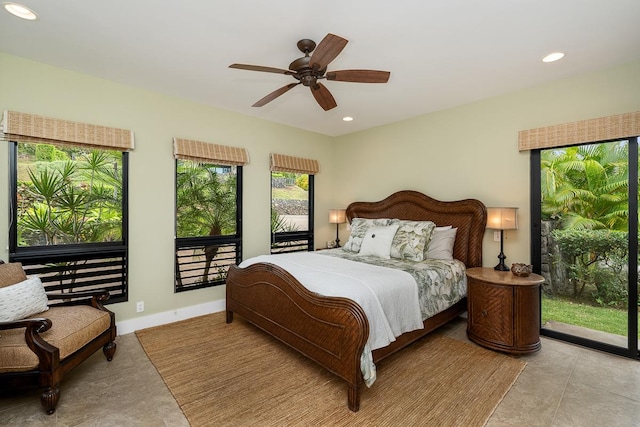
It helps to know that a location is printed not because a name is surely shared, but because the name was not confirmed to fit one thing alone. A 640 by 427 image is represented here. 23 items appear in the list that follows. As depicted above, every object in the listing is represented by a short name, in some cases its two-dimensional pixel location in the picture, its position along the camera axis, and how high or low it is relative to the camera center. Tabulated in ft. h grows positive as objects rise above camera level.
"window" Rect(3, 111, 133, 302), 8.86 +0.36
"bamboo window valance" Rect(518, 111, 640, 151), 8.42 +2.44
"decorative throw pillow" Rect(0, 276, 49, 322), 6.68 -2.06
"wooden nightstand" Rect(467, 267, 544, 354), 8.62 -3.01
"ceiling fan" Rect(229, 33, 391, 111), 6.70 +3.43
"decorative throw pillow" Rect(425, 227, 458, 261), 11.39 -1.27
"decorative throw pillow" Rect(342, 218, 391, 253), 12.83 -0.81
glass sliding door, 8.85 -1.00
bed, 6.53 -2.57
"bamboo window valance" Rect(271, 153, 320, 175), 14.35 +2.43
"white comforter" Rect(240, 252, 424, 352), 7.02 -1.98
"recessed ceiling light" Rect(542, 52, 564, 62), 8.18 +4.32
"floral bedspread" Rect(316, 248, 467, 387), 8.82 -2.17
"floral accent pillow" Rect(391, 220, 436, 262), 11.02 -1.11
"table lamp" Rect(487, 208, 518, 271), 9.95 -0.31
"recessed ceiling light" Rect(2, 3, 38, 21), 6.40 +4.49
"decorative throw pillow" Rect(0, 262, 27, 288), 7.39 -1.56
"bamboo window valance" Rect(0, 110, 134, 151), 8.51 +2.51
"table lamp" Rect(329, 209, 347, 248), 15.87 -0.22
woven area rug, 6.24 -4.27
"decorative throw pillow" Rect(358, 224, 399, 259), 11.43 -1.17
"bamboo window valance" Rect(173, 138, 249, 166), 11.47 +2.46
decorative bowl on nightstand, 9.14 -1.81
